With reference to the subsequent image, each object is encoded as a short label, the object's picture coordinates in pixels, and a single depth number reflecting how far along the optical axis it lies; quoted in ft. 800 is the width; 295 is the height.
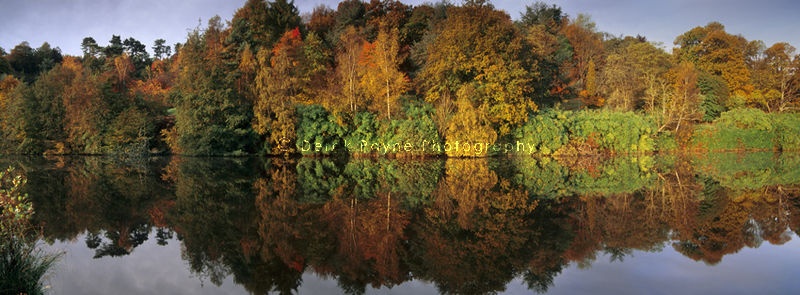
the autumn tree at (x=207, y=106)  75.66
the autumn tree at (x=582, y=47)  125.70
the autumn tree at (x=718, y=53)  119.55
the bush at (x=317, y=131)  76.07
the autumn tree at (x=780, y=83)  111.34
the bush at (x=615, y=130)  78.79
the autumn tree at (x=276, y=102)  76.59
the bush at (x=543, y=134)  74.79
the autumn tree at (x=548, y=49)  89.20
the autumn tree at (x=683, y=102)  84.43
